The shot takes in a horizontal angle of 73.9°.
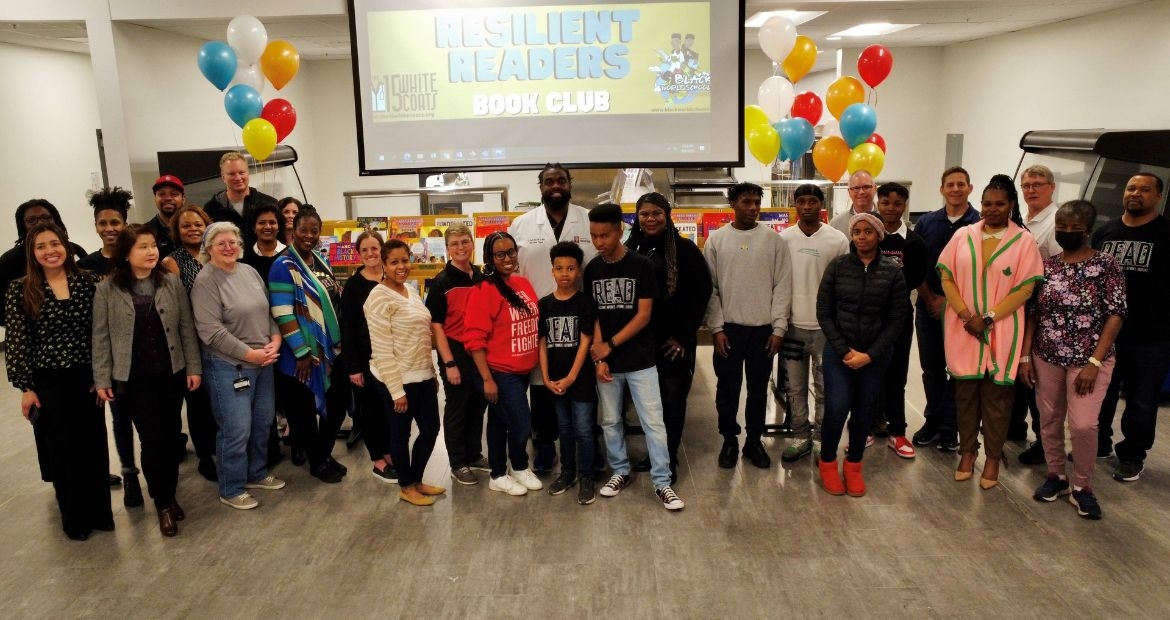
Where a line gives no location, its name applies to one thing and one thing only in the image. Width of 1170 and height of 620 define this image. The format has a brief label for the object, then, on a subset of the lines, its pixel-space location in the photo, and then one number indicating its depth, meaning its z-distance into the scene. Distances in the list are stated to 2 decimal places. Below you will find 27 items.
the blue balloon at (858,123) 5.62
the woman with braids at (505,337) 3.57
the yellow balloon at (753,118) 5.94
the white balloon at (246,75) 5.66
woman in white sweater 3.49
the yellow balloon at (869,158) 5.59
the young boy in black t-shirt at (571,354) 3.56
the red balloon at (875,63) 6.38
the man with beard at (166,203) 4.14
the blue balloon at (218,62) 5.40
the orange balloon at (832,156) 5.85
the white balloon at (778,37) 5.68
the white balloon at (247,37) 5.48
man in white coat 4.02
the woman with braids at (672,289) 3.79
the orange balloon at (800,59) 6.00
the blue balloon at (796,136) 5.77
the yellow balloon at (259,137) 5.38
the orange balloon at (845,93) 5.99
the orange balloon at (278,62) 5.73
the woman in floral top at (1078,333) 3.44
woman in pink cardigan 3.58
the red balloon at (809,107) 6.54
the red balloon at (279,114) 5.82
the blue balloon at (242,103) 5.41
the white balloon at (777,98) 6.07
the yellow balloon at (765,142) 5.86
